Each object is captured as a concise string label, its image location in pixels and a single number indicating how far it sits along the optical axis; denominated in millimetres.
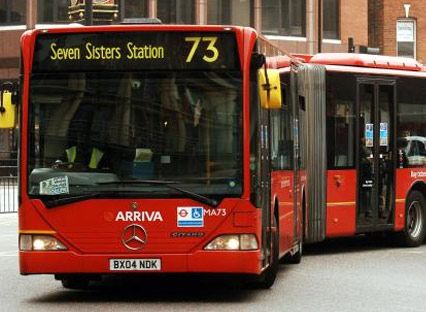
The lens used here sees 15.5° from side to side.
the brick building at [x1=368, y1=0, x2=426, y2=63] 80184
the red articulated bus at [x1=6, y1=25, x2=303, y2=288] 15826
